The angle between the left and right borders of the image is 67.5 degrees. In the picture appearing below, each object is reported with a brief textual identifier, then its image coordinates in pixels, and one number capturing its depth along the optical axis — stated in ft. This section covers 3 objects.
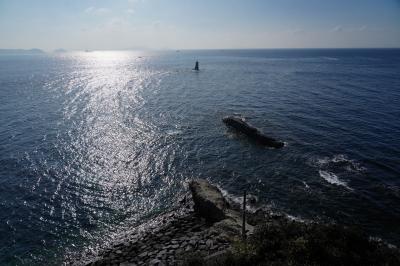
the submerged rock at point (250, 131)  160.04
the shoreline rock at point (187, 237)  82.48
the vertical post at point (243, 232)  79.95
